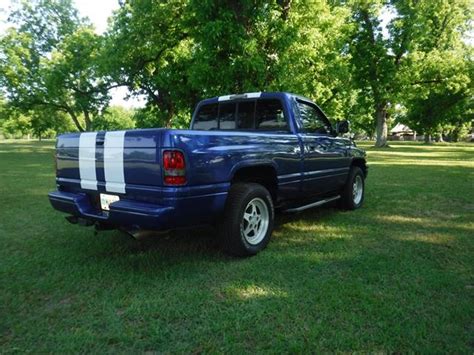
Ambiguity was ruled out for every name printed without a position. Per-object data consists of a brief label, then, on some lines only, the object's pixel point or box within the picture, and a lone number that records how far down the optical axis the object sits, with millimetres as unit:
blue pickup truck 3273
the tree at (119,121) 50628
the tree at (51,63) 26750
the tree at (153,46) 18188
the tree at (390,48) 27750
